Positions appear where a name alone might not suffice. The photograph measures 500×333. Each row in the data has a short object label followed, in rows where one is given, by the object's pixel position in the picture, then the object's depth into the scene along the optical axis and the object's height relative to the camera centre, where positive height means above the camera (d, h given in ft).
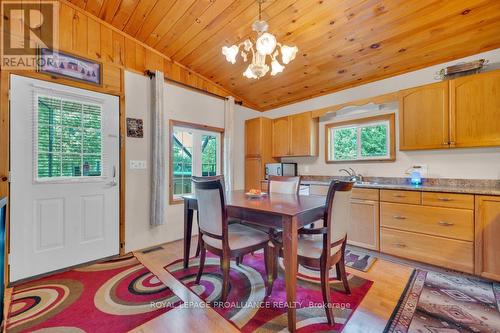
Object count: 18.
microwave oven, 13.24 -0.17
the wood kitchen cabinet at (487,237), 6.58 -2.20
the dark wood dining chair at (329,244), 5.12 -2.05
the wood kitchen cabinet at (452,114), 7.41 +1.95
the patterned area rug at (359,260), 7.93 -3.66
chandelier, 5.79 +3.26
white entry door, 6.93 -0.34
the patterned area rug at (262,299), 5.06 -3.64
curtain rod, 9.95 +4.21
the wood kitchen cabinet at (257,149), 13.67 +1.13
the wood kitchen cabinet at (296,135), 12.54 +1.87
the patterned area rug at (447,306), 4.98 -3.66
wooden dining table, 4.78 -1.19
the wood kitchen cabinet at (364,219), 8.86 -2.24
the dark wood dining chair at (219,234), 5.69 -1.91
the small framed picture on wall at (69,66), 7.43 +3.65
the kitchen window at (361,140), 10.52 +1.38
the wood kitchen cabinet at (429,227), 7.06 -2.17
